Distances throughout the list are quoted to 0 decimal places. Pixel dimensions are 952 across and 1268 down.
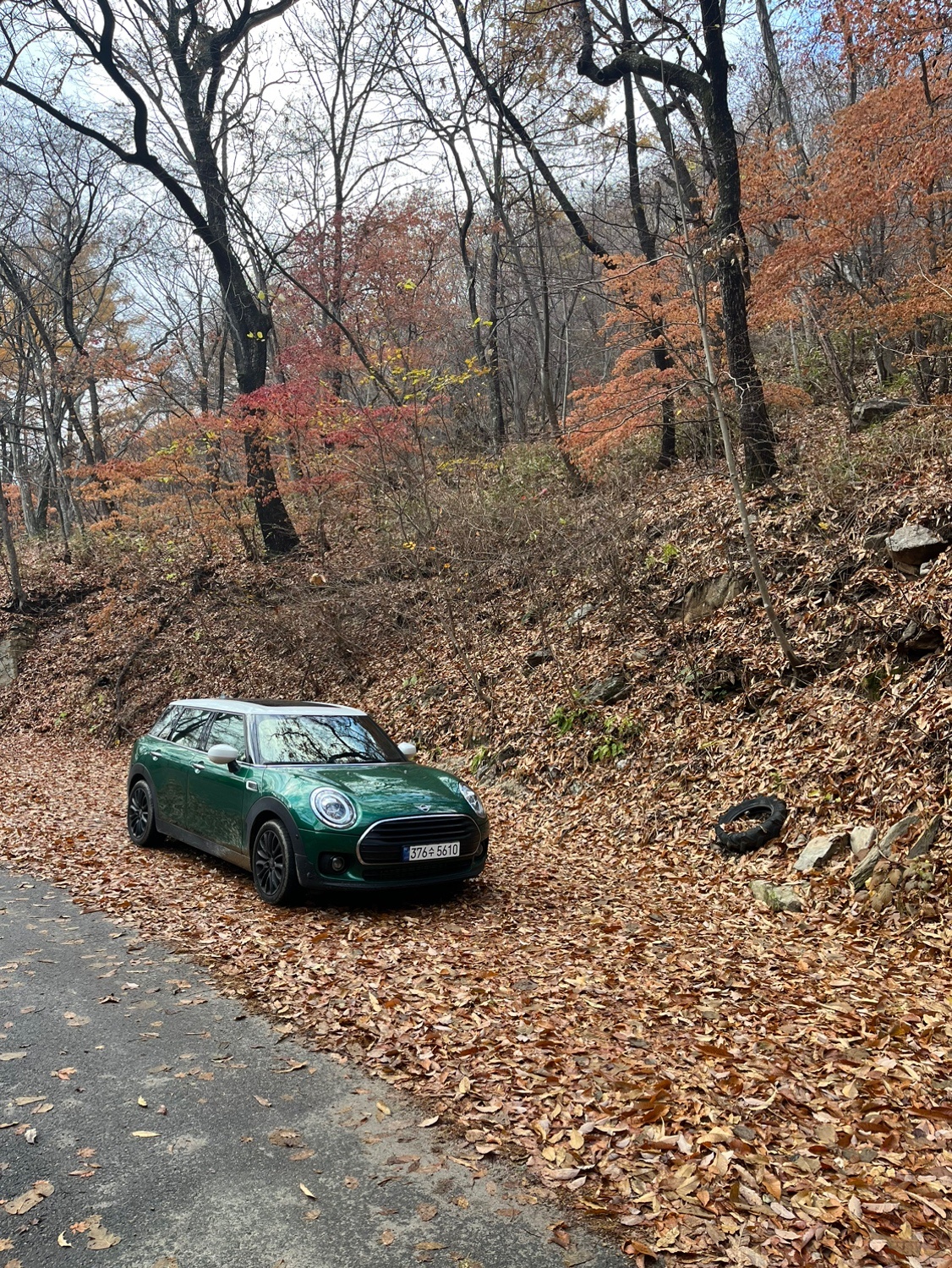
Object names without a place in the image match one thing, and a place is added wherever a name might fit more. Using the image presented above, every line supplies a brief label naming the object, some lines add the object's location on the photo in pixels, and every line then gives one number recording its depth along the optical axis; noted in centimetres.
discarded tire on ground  731
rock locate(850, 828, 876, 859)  645
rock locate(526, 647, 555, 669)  1198
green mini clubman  610
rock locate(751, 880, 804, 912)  633
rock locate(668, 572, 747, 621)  1038
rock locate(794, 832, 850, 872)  664
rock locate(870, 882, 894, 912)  591
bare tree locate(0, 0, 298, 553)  1691
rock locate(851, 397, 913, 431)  1363
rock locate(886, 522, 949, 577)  849
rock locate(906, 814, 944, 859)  606
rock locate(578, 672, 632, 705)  1041
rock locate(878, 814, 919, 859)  626
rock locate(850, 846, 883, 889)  623
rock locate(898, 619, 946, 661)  766
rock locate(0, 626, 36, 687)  2048
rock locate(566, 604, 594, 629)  1216
